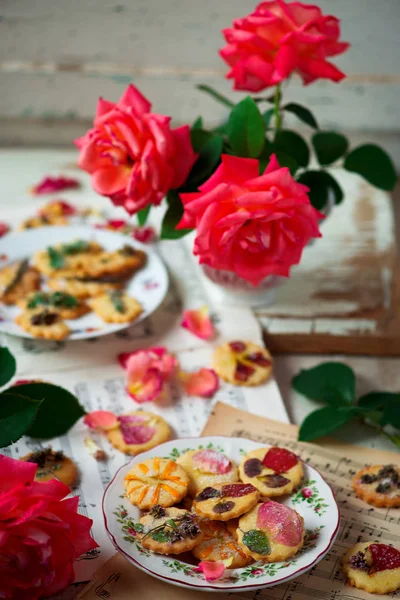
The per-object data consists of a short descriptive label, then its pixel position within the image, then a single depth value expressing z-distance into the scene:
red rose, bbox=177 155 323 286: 0.98
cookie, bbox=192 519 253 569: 0.79
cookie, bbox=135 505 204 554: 0.78
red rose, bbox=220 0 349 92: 1.11
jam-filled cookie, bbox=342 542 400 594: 0.81
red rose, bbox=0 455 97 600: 0.69
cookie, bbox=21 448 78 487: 0.94
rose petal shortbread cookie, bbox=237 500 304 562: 0.78
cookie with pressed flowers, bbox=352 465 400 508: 0.93
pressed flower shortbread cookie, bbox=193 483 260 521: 0.81
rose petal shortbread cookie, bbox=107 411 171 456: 1.00
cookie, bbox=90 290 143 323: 1.22
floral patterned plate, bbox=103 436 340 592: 0.76
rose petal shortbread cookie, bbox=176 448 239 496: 0.87
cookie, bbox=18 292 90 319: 1.23
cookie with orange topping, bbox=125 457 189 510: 0.84
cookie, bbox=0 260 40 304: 1.27
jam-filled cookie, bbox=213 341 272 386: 1.14
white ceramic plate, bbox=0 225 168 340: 1.20
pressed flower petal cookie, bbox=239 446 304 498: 0.87
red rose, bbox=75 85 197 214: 1.06
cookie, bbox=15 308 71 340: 1.17
